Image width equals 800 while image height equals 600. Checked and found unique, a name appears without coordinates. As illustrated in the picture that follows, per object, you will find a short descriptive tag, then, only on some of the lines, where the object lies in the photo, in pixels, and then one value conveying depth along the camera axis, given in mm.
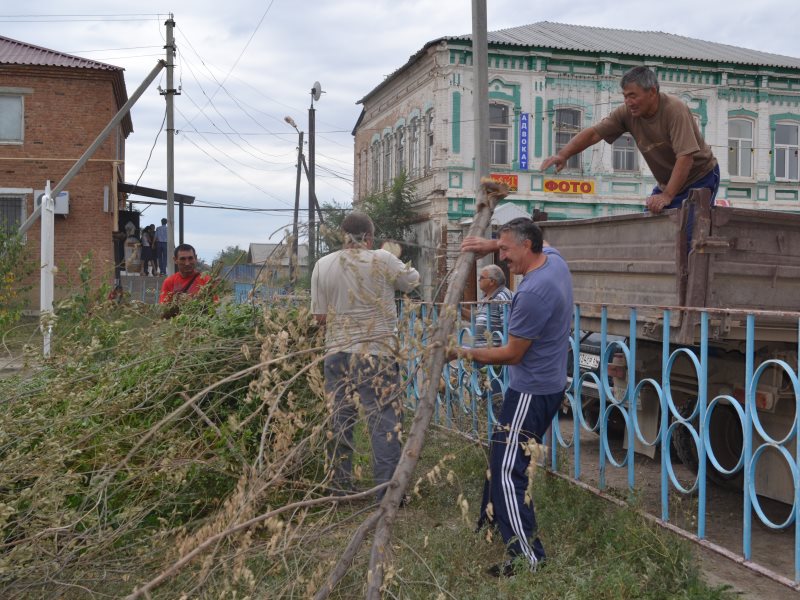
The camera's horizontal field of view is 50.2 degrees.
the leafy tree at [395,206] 27016
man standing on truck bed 5266
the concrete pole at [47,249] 10594
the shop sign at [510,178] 25802
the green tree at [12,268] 11141
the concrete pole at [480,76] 11180
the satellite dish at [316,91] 27938
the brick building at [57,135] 23875
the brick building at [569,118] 25984
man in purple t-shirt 4145
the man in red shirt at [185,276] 7293
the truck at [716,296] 4703
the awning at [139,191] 26406
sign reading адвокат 26281
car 7312
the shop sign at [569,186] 26828
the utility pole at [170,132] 21625
